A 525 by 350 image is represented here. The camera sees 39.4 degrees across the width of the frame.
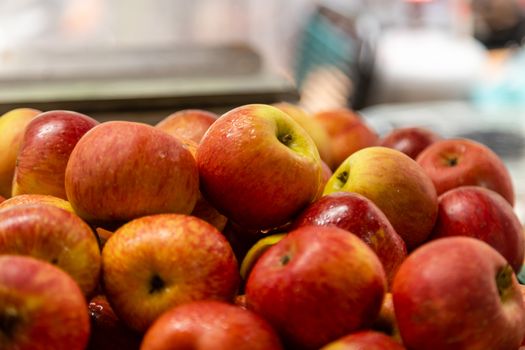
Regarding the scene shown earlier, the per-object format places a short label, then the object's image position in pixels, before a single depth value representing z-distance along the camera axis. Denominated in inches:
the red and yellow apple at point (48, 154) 38.6
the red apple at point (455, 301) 26.9
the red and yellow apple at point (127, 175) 33.3
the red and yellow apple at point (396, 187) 39.6
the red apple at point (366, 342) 26.2
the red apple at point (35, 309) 25.2
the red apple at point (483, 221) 40.8
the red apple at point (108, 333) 31.5
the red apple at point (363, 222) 33.8
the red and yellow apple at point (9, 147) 44.7
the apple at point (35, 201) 35.4
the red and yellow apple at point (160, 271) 29.6
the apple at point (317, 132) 54.3
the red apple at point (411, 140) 55.0
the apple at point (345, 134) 56.9
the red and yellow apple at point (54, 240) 28.7
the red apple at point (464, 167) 47.8
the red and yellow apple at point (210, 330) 26.0
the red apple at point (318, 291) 27.6
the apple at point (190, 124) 45.7
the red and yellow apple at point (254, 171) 35.0
